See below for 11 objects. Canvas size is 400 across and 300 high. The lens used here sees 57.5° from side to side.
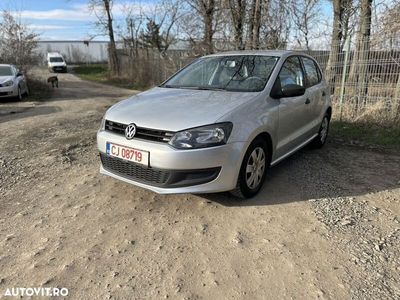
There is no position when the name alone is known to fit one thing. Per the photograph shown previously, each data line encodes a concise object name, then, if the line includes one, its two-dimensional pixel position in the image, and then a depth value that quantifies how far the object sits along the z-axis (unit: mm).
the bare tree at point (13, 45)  16203
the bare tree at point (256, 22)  12859
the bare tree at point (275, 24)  12797
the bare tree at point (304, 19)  12914
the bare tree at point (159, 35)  23234
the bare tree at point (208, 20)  14797
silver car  3416
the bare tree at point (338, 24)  8867
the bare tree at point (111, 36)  28844
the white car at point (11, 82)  12538
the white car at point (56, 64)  36219
